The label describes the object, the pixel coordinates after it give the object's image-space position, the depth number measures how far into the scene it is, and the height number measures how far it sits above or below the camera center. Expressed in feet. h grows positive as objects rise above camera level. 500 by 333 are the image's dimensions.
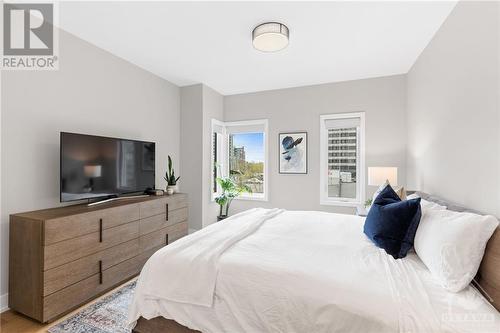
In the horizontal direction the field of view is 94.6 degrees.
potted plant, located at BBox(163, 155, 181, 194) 11.14 -0.75
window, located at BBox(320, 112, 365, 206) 12.60 +0.44
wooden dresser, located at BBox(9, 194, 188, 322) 5.94 -2.62
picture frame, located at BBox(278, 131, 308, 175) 13.35 +0.83
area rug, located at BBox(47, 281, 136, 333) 5.81 -4.13
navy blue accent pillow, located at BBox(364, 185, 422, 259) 4.95 -1.33
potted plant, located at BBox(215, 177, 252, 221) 13.98 -1.68
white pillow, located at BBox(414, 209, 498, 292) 3.69 -1.36
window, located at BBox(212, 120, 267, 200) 14.51 +0.80
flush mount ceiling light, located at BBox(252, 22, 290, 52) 7.44 +4.29
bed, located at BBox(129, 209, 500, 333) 3.27 -2.02
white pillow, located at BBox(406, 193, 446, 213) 5.39 -0.92
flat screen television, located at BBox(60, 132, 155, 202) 7.30 -0.06
